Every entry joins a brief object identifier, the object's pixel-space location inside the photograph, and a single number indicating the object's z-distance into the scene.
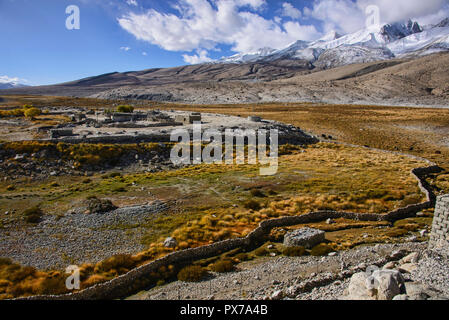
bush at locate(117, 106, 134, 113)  66.44
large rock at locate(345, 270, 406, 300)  8.82
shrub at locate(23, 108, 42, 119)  58.75
